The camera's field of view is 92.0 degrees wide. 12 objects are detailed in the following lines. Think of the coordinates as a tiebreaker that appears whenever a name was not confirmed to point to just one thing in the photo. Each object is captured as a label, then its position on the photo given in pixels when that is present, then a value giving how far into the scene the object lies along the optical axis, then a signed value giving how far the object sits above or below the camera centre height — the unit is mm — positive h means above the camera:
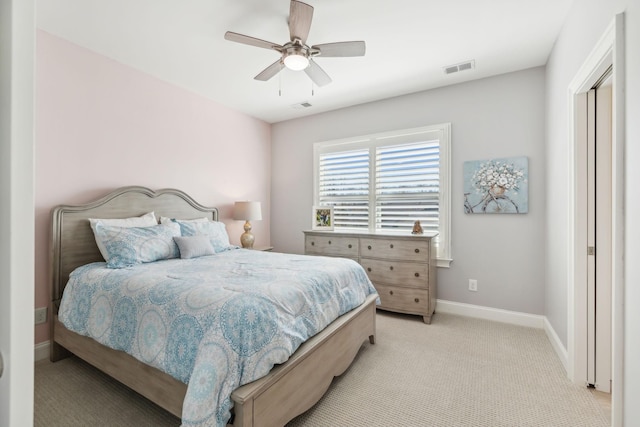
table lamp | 4121 -18
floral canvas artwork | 3209 +298
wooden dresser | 3314 -581
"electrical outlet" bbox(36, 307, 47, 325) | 2506 -846
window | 3656 +425
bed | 1523 -882
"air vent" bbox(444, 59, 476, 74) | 3094 +1500
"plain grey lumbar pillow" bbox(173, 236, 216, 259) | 2873 -322
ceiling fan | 2068 +1221
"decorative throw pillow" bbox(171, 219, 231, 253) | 3197 -196
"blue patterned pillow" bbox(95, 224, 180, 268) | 2490 -271
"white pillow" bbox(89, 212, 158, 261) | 2596 -86
